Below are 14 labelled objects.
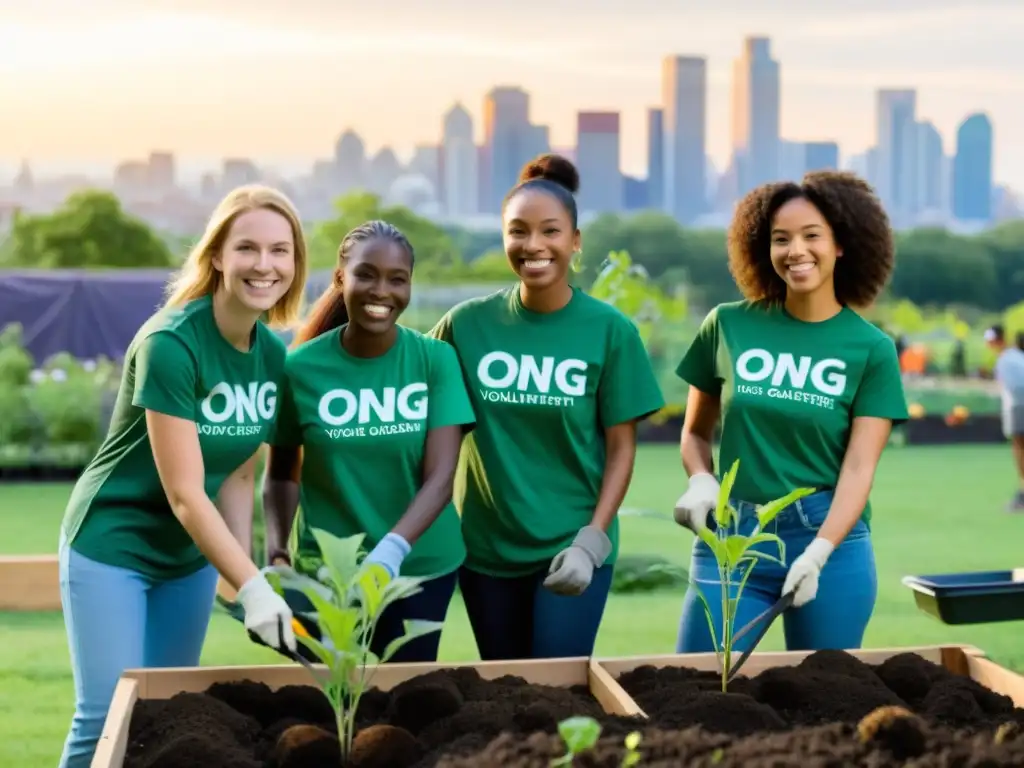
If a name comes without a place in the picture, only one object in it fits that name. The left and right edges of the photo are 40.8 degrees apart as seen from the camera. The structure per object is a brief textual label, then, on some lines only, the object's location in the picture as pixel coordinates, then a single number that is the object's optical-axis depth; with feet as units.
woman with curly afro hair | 9.05
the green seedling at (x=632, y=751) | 6.12
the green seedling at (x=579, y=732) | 5.71
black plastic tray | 9.69
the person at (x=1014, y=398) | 33.04
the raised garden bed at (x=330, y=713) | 6.93
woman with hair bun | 8.92
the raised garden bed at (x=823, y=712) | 6.63
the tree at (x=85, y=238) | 127.65
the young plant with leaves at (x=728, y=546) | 8.09
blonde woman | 7.88
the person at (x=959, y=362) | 64.80
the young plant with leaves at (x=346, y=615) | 6.98
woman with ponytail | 8.27
